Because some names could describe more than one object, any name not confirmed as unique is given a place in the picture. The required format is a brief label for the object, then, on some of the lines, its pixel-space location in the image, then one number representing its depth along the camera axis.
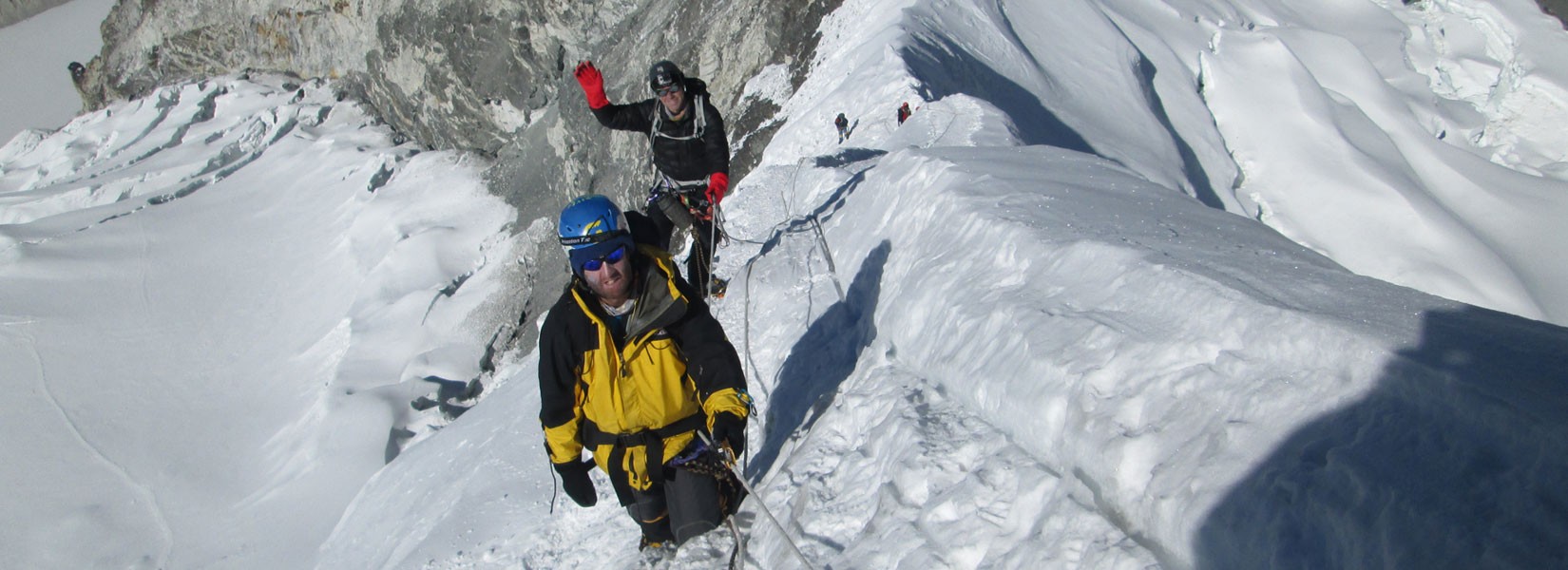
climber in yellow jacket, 3.33
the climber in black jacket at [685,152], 6.71
